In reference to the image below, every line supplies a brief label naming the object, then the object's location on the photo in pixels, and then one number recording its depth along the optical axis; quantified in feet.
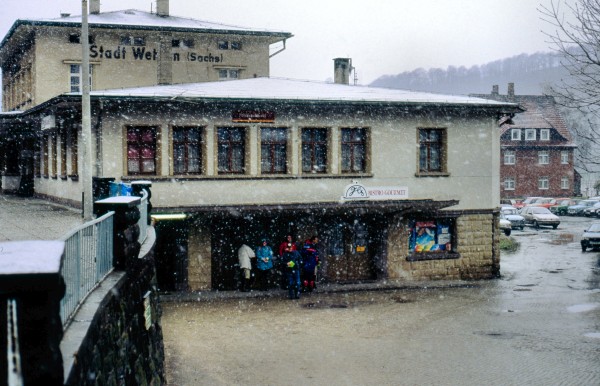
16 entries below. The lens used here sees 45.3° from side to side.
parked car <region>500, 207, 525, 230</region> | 165.69
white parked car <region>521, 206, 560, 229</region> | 167.43
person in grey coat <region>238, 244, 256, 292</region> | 75.56
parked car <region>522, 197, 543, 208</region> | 202.20
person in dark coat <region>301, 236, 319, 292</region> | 74.08
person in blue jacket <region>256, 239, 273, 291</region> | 76.28
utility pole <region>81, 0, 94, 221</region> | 57.41
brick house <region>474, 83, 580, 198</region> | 225.97
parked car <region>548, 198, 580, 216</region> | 205.86
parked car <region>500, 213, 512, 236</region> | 148.66
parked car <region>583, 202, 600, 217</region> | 196.85
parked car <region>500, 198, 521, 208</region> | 205.26
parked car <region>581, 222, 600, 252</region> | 118.42
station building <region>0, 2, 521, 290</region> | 75.51
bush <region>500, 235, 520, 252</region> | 122.67
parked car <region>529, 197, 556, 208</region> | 201.77
